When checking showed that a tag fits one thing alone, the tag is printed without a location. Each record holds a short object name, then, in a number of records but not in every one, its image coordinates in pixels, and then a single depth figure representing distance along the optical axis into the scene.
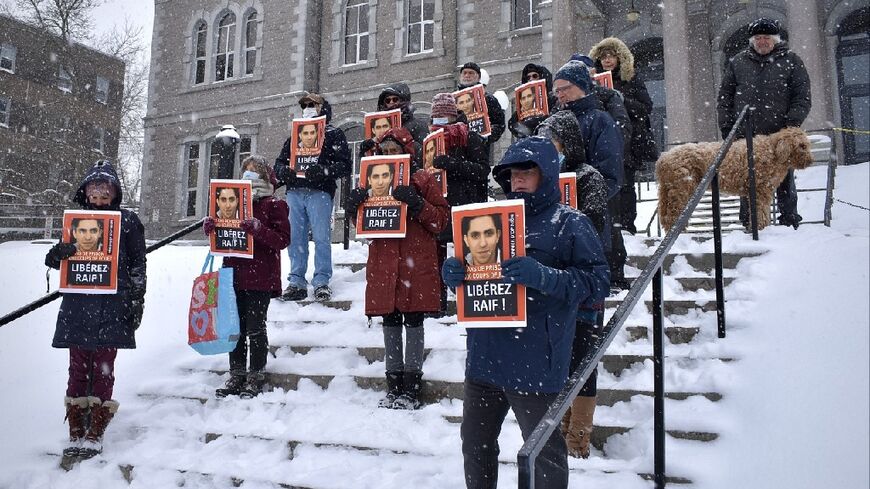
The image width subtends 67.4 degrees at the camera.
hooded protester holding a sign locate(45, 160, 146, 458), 4.38
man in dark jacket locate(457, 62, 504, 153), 6.34
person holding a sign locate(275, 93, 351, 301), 6.35
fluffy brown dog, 5.91
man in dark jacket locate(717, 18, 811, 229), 6.09
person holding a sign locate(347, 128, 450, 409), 4.34
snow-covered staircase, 3.63
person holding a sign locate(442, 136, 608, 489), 2.60
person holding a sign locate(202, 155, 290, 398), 4.89
